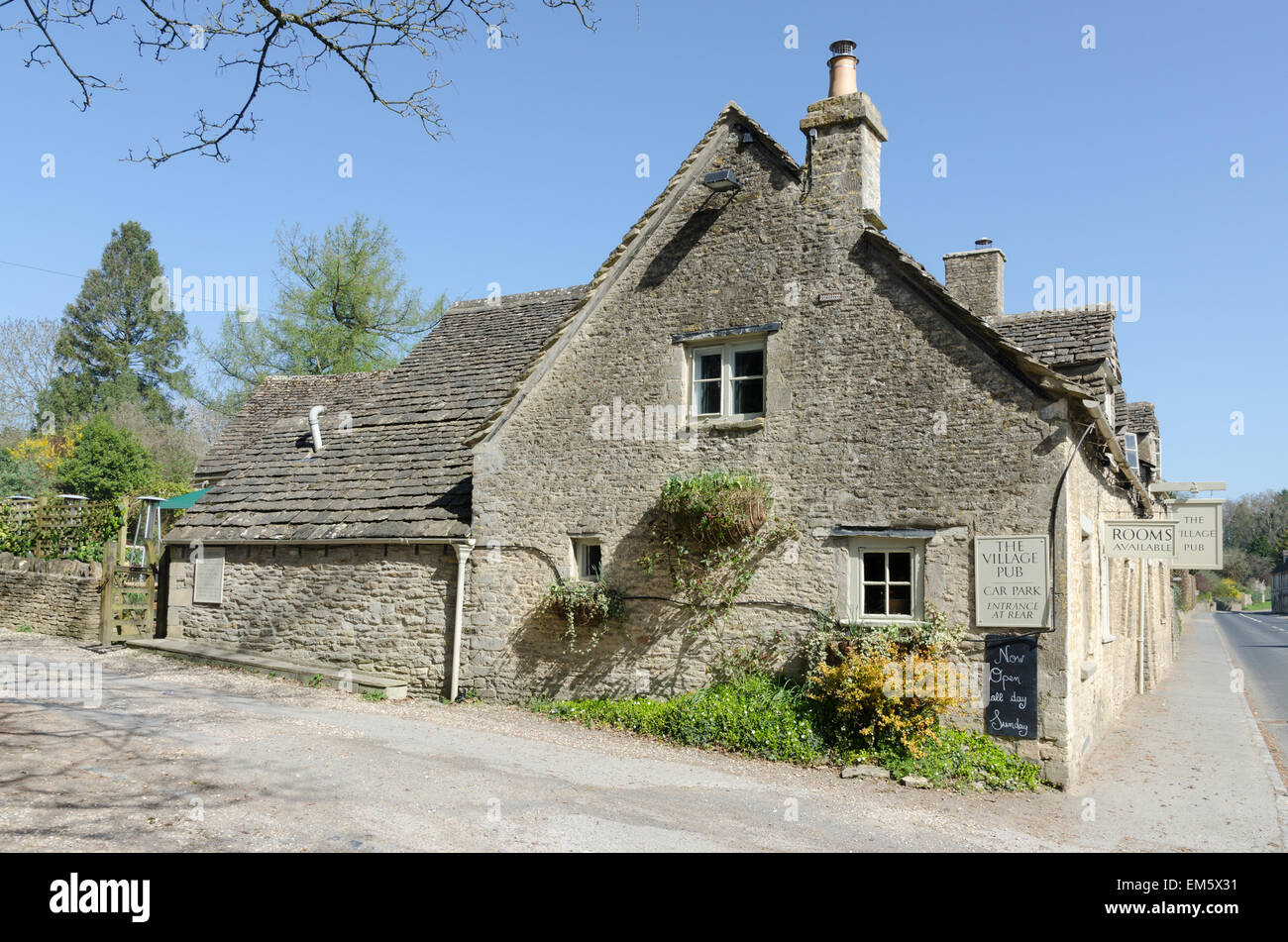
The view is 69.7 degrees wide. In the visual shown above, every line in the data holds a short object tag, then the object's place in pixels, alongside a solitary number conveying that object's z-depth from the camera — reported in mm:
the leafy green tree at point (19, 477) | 34844
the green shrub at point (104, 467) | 36719
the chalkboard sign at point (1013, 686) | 10164
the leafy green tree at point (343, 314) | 36625
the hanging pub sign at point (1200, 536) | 15945
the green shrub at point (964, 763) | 9992
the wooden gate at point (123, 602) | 17344
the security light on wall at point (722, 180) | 12562
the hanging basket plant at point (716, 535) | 11750
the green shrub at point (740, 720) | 10852
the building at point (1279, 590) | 82000
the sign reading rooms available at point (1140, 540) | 12523
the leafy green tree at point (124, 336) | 53781
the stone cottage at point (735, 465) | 10805
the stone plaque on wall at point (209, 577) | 16469
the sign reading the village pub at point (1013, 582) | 10211
